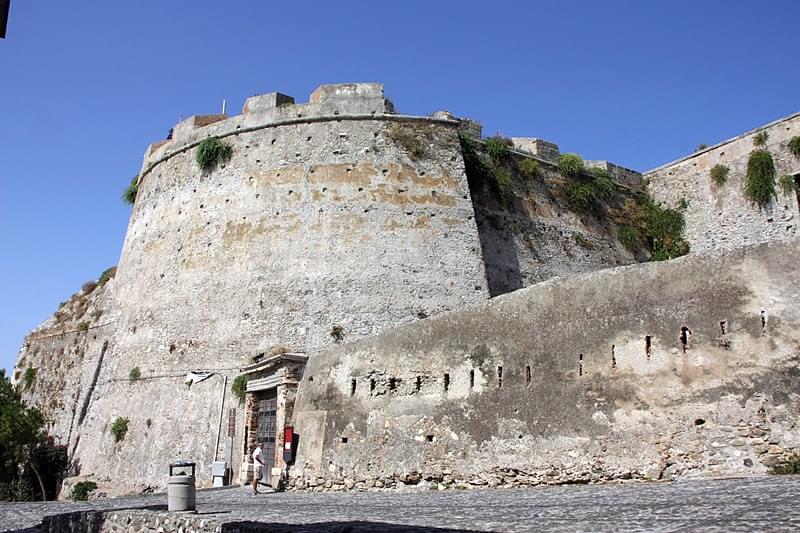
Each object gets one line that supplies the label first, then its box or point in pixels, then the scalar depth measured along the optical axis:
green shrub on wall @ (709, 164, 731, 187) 20.50
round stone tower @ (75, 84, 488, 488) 16.48
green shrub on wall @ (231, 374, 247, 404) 15.91
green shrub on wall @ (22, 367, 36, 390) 25.43
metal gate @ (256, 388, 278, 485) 14.59
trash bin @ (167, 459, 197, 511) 8.76
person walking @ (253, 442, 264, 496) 12.65
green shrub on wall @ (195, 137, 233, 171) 18.89
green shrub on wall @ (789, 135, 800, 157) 19.06
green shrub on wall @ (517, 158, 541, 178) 19.72
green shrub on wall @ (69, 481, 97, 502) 17.02
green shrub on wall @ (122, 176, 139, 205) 22.94
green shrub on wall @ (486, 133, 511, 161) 19.38
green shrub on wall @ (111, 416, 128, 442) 18.42
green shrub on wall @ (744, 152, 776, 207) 19.36
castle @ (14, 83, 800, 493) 8.41
